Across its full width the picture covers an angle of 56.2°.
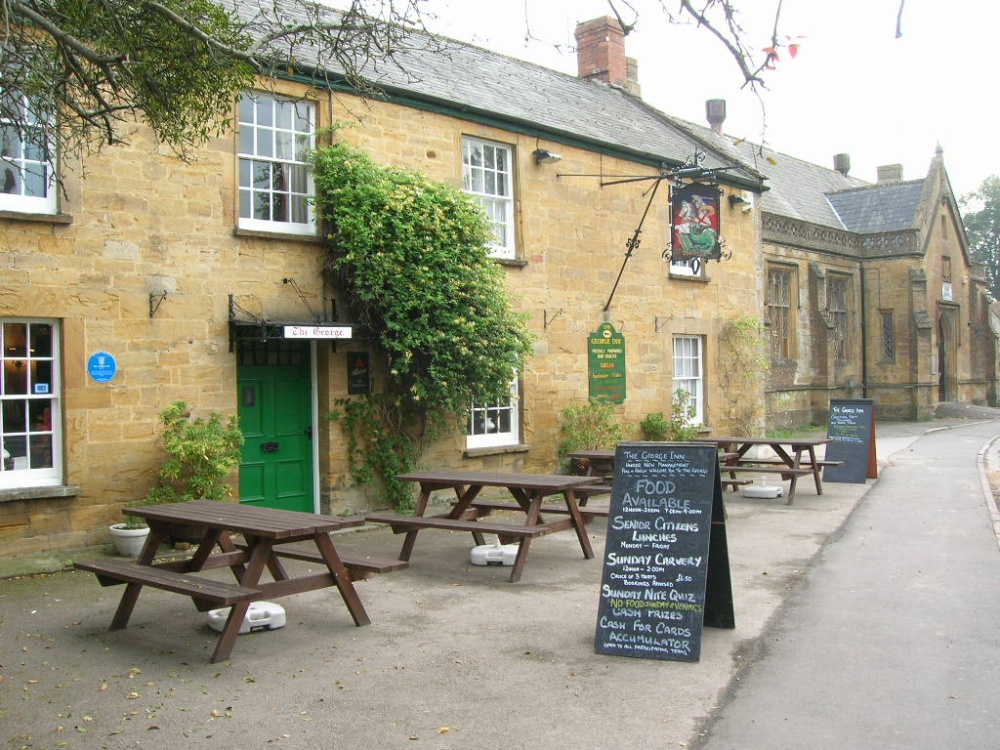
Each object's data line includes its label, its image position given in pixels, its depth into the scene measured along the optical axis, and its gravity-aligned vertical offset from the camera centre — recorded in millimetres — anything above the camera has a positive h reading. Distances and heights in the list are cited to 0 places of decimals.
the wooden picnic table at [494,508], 8273 -1240
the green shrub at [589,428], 14320 -764
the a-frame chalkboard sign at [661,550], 5895 -1125
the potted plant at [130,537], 8930 -1427
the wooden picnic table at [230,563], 5805 -1215
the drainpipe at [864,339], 33031 +1234
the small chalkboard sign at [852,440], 15648 -1114
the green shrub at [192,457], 9430 -721
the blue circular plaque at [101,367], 9266 +217
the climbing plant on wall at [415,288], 10977 +1135
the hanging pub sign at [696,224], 16188 +2675
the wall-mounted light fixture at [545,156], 13953 +3349
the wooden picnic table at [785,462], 13461 -1316
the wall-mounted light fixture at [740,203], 18219 +3407
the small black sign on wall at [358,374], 11406 +120
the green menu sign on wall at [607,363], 14906 +256
